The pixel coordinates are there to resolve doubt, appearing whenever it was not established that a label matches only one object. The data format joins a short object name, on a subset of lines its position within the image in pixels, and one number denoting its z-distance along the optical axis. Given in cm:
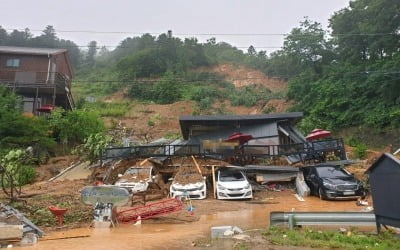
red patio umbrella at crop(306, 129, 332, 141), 2258
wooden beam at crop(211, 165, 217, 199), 1796
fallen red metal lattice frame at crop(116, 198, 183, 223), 1274
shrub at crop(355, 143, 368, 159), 2688
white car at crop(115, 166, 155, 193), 1811
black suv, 1672
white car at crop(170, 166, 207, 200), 1725
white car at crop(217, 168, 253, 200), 1734
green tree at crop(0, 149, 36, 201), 1424
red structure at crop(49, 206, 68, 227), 1202
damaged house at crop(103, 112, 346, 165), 2181
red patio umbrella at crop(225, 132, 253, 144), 2177
